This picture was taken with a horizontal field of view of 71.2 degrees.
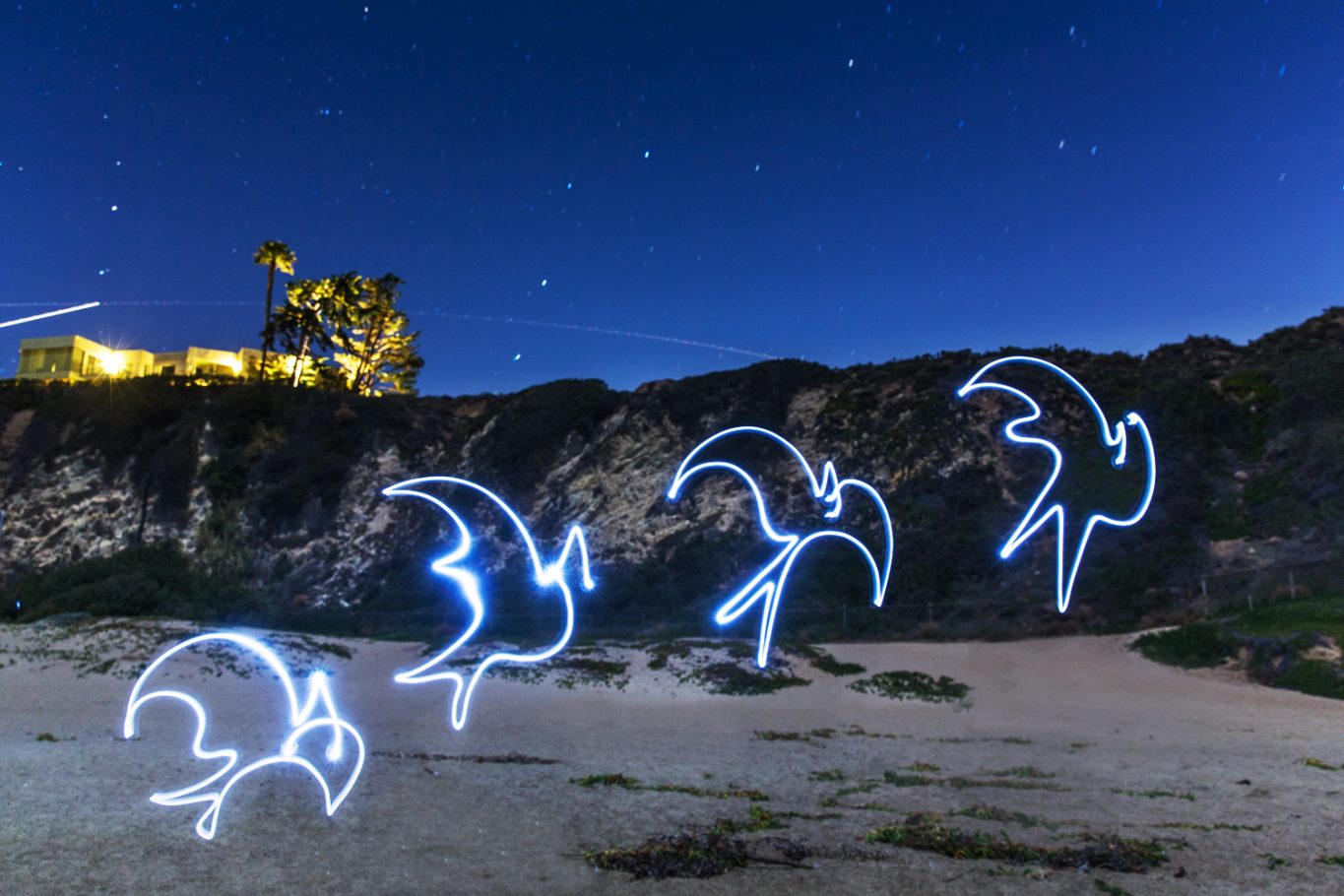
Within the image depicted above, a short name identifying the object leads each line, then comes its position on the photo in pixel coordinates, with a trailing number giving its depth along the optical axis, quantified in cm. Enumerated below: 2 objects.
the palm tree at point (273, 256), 5984
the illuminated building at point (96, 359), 7725
